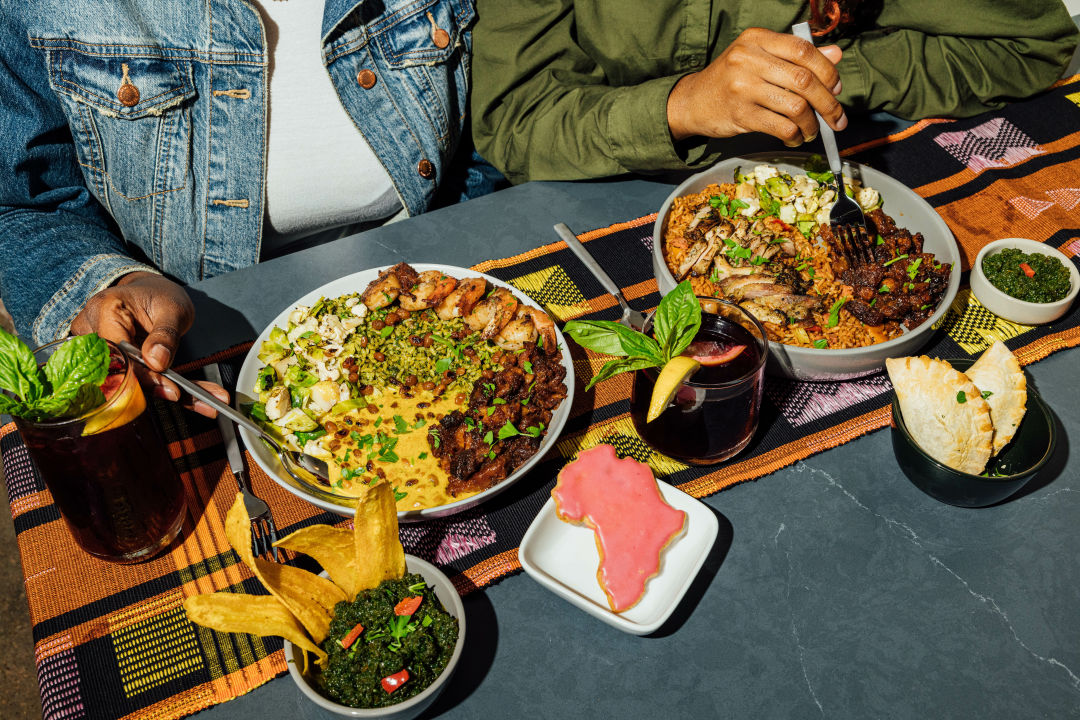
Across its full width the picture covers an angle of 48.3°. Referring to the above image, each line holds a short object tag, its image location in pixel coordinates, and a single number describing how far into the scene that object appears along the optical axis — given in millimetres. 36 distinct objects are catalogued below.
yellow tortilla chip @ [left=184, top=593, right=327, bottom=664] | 706
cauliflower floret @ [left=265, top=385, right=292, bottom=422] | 869
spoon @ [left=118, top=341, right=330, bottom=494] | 839
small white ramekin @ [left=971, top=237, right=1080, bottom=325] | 932
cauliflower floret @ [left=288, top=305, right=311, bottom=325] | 922
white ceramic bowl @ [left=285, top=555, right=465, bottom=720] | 726
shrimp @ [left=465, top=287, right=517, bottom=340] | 914
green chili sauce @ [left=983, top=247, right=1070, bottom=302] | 939
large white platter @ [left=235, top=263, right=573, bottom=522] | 808
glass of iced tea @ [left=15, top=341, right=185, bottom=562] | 767
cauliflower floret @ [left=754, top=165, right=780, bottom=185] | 1001
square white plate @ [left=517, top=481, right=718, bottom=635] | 789
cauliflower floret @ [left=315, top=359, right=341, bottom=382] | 896
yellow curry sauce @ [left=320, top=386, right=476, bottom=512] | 839
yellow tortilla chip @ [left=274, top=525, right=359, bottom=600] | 737
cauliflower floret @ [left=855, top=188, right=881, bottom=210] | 983
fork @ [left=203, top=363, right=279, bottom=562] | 829
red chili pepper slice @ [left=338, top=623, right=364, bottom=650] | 746
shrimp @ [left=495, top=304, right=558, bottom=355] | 900
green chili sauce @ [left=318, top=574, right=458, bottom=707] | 737
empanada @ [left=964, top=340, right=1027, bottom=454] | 833
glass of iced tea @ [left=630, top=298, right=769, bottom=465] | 821
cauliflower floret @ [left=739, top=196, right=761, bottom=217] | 984
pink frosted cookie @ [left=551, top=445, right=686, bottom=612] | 787
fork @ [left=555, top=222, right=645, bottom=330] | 910
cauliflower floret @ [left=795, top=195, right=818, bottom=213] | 980
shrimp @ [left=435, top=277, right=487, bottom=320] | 926
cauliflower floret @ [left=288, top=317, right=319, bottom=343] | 916
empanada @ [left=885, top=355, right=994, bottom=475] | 816
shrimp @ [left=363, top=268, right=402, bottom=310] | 929
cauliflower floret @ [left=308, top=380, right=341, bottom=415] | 883
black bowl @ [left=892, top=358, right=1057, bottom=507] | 819
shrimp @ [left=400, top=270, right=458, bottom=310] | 935
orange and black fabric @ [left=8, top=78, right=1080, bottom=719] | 791
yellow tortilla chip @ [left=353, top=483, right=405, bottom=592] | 742
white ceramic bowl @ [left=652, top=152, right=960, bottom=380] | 866
